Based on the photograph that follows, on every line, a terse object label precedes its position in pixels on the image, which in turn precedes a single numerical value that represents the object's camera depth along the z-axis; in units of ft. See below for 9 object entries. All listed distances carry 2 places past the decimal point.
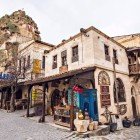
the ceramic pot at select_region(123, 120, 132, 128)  42.09
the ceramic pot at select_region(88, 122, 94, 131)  32.53
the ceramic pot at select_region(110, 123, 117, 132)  36.04
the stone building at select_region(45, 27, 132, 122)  41.57
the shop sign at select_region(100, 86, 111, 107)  40.50
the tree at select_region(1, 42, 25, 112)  61.67
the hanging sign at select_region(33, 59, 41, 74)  70.10
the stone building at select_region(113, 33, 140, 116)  55.11
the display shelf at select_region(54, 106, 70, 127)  37.54
